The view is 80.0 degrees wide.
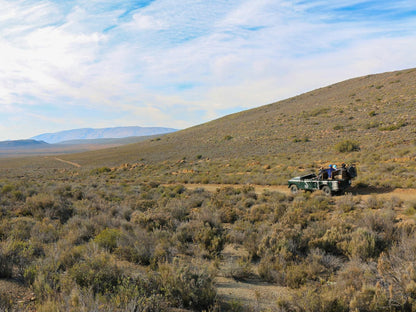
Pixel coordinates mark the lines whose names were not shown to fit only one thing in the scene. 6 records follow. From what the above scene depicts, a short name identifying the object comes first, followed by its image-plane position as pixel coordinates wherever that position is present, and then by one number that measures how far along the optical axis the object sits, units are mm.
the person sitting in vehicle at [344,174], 12773
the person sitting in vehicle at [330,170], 13169
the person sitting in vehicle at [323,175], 13200
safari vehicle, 12422
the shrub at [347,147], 26484
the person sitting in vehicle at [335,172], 13052
